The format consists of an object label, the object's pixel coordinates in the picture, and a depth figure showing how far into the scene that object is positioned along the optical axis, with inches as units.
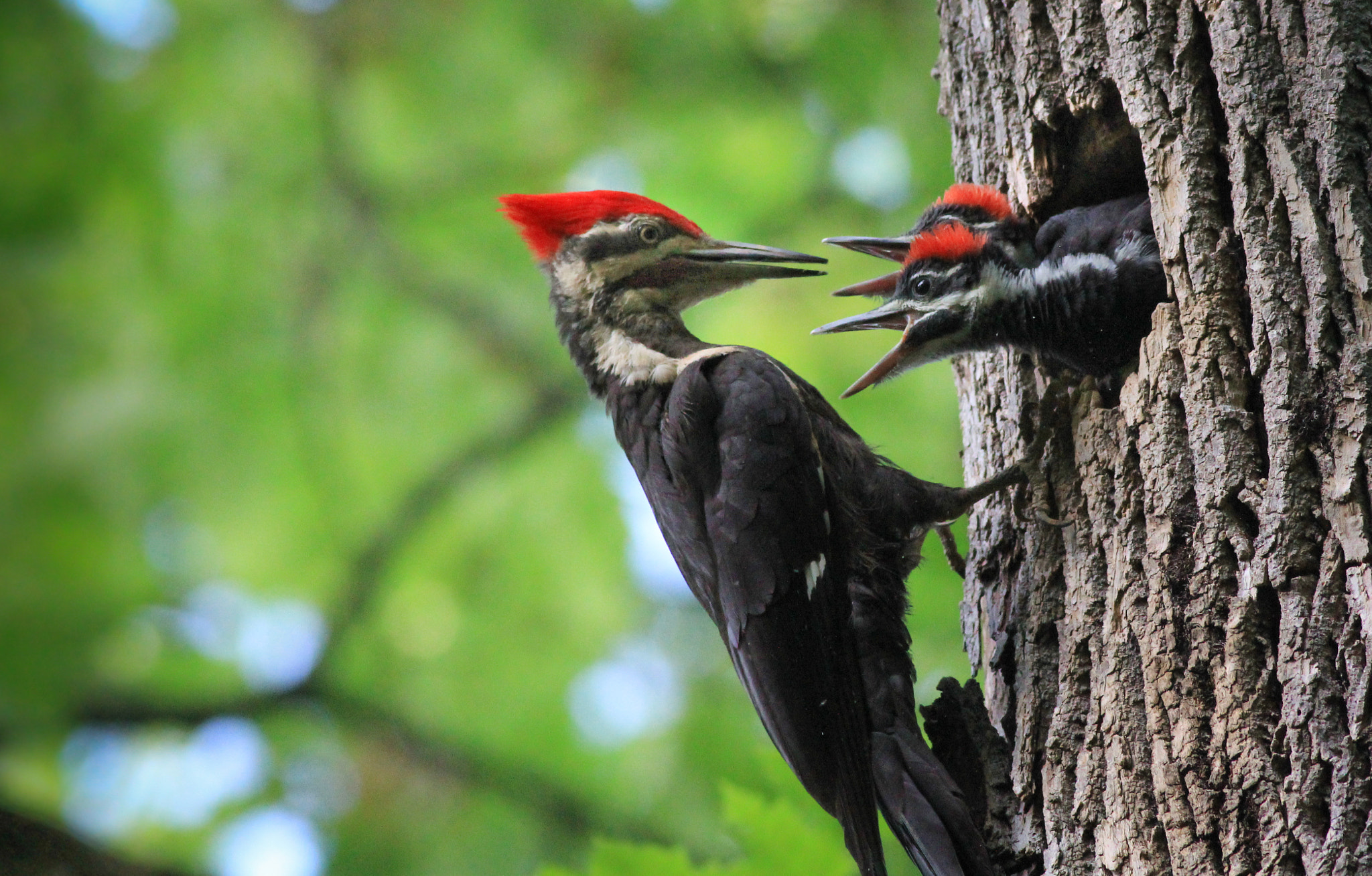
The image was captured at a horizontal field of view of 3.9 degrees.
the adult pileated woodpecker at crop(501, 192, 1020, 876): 330.1
